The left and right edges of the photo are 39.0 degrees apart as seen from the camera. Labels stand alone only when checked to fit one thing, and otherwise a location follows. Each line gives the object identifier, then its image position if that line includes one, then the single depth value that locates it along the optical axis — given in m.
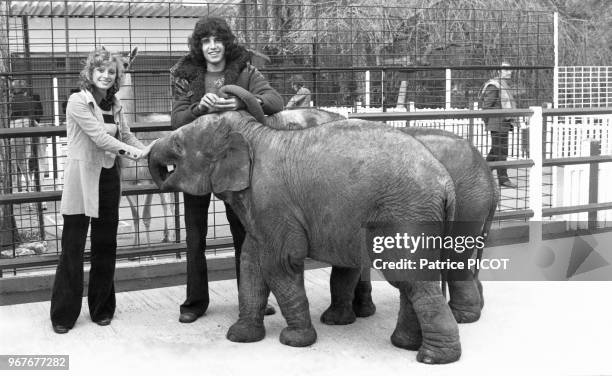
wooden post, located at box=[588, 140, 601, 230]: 8.62
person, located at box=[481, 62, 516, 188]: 11.36
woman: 5.23
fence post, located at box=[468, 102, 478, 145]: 10.06
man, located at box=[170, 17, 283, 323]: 5.36
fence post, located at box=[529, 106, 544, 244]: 7.44
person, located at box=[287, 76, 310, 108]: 9.81
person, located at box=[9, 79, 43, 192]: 9.98
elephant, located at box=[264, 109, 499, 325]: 5.23
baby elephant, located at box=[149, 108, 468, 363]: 4.62
